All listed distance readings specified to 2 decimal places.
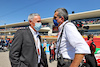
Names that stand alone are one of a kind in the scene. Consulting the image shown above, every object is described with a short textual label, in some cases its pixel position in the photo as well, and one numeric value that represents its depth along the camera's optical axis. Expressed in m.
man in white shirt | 1.00
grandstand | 20.20
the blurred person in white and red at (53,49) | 7.53
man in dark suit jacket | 1.49
